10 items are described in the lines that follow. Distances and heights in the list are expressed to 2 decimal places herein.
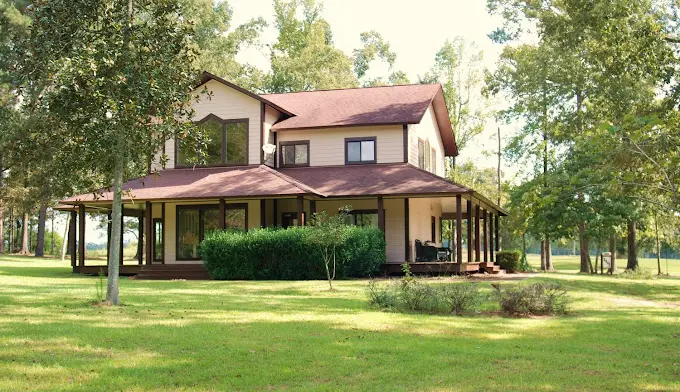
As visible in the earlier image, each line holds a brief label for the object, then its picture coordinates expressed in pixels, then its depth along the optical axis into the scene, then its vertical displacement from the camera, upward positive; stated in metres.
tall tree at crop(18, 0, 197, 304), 13.36 +2.99
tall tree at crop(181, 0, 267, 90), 48.87 +14.26
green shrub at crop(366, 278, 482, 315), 13.62 -1.24
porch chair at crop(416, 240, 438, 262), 27.22 -0.65
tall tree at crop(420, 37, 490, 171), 51.21 +10.97
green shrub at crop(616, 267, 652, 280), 33.66 -1.95
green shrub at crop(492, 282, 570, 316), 13.59 -1.26
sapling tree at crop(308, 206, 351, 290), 18.75 +0.09
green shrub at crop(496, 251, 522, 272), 33.22 -1.19
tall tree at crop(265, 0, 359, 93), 49.91 +13.10
